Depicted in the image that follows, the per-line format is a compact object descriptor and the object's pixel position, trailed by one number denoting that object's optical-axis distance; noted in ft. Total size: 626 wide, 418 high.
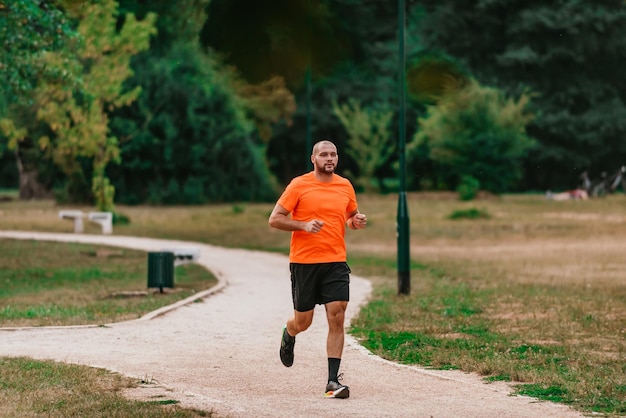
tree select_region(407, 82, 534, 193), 214.28
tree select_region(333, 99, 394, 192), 230.07
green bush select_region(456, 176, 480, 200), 209.46
